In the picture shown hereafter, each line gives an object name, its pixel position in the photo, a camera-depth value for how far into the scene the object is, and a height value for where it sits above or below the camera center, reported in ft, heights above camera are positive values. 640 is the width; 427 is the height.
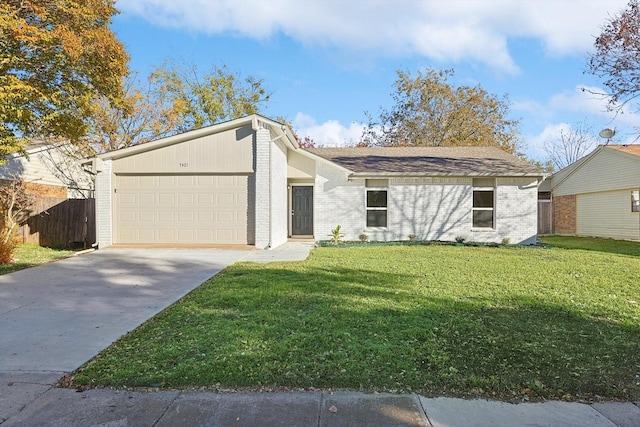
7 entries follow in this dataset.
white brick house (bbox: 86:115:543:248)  39.40 +2.34
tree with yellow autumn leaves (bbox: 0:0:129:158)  31.04 +13.37
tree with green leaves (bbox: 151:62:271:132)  83.61 +27.58
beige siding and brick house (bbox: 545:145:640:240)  52.70 +2.81
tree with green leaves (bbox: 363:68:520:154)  87.40 +22.91
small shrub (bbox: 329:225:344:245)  45.50 -2.89
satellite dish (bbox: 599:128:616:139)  54.21 +11.42
